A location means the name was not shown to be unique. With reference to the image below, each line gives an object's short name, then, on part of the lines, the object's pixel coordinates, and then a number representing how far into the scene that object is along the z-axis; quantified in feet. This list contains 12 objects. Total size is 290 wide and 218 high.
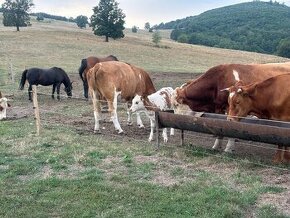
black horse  63.52
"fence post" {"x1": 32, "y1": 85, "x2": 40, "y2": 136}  37.11
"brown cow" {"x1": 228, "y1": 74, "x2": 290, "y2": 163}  27.94
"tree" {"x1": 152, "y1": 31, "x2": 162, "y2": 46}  212.23
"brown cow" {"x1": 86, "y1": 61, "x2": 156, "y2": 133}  38.85
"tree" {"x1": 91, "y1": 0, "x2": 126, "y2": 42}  207.72
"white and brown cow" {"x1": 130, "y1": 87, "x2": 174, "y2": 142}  38.34
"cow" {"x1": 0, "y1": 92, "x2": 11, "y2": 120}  47.97
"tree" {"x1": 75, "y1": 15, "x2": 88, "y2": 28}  334.07
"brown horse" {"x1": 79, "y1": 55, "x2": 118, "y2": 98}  60.23
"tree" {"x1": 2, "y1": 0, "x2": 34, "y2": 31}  217.77
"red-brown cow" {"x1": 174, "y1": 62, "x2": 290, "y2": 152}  32.50
